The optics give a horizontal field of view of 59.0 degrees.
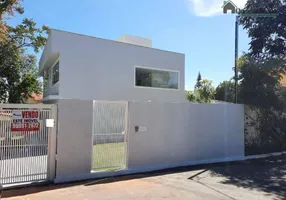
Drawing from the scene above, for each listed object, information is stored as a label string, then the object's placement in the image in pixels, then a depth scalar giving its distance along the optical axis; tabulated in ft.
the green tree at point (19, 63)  58.95
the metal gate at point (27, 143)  19.95
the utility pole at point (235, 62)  37.02
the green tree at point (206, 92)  61.72
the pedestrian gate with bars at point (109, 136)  24.08
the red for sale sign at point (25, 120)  20.30
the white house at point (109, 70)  44.29
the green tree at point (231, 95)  41.74
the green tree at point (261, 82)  36.24
